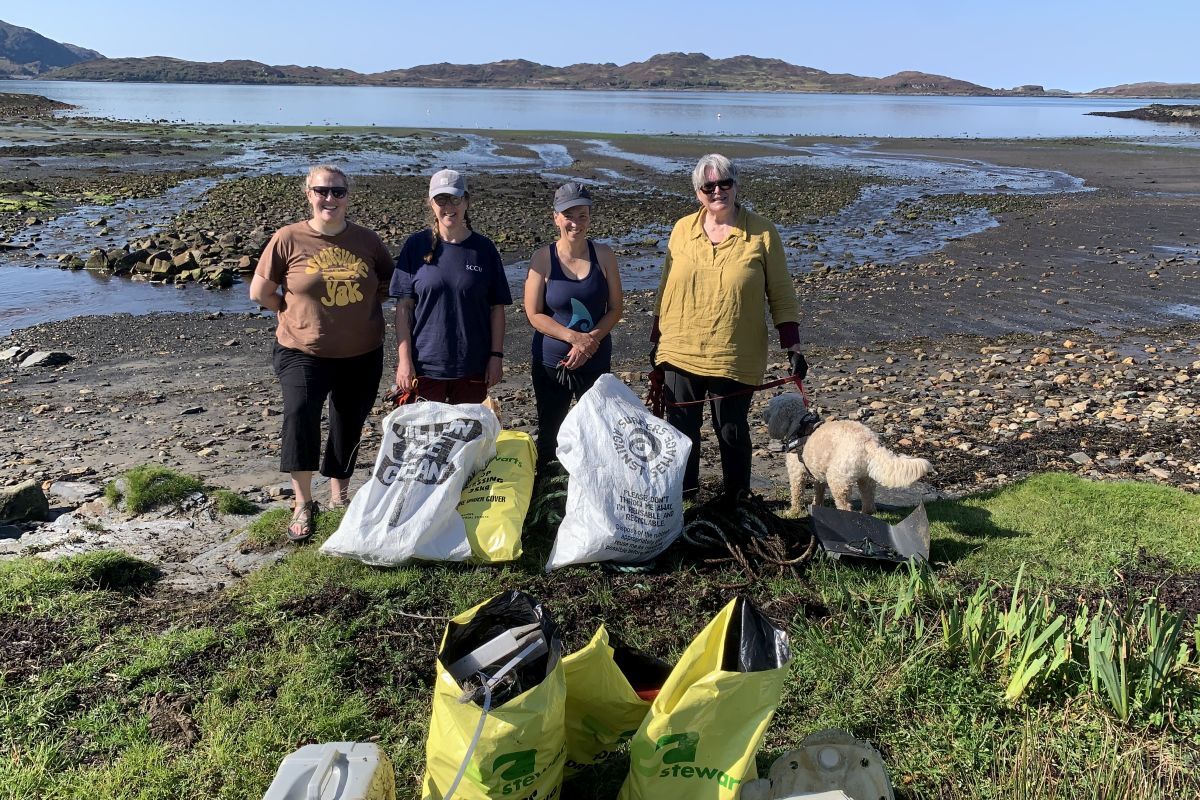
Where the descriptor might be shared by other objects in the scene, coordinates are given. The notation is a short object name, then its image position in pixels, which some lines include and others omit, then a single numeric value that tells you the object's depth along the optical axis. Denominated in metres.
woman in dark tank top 4.63
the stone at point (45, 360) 9.89
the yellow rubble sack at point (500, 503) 4.18
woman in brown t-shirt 4.55
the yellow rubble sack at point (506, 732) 2.31
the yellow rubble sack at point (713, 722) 2.38
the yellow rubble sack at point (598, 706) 2.70
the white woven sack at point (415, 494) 4.09
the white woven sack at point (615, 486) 4.03
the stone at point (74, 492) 5.95
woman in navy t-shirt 4.53
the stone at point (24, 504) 5.36
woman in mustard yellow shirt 4.48
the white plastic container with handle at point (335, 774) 2.24
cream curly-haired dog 4.89
